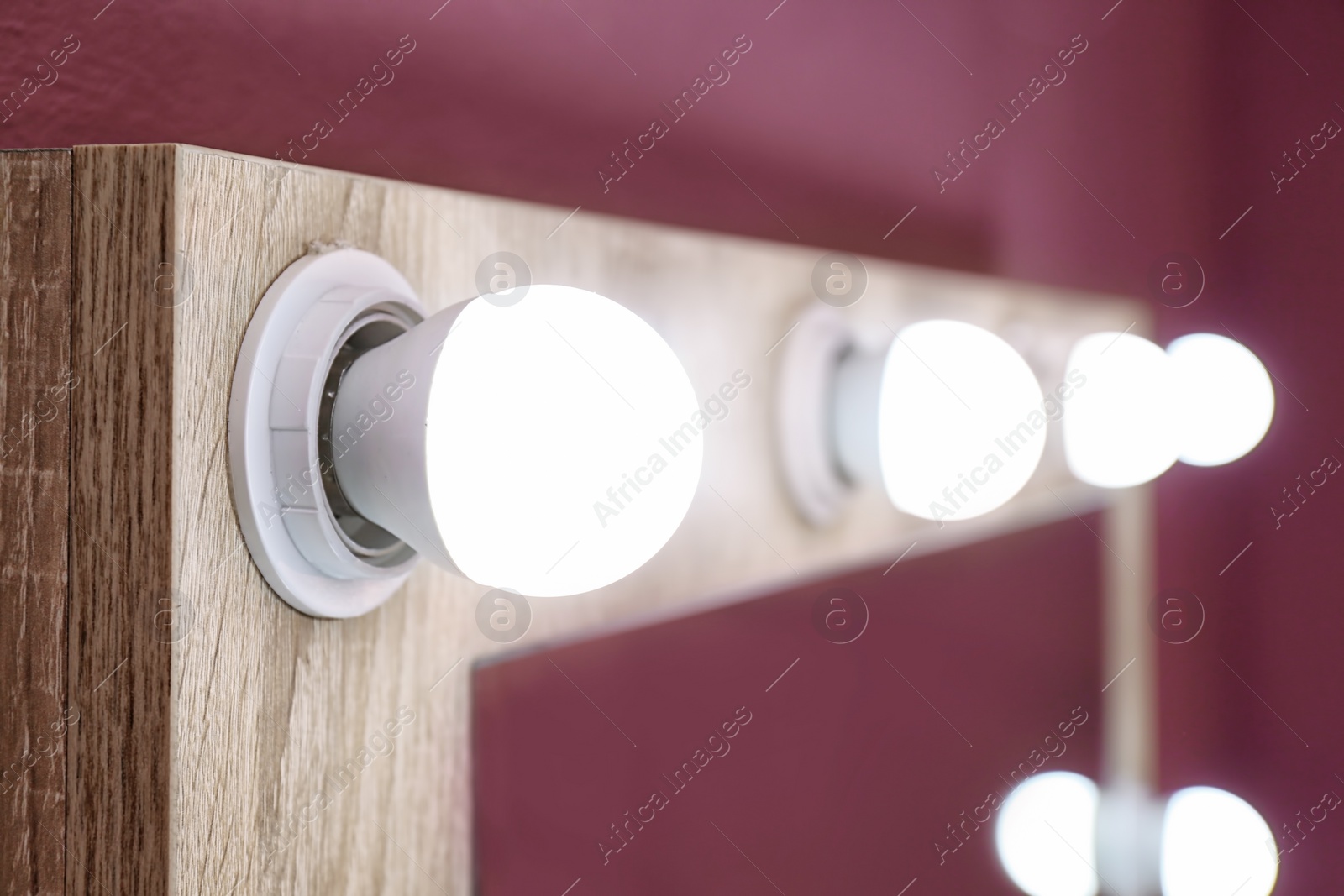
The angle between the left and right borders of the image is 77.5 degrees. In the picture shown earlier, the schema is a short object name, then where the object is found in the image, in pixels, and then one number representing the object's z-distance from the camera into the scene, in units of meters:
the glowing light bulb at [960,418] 0.36
